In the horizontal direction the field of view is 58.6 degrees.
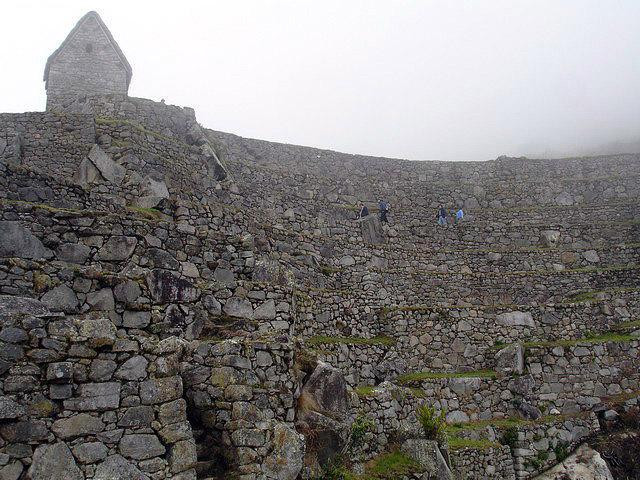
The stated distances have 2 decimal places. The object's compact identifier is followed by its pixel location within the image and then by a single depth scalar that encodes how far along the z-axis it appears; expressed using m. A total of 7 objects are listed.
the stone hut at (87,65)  25.52
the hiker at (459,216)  27.36
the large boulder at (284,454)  7.40
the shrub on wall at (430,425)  11.85
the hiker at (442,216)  27.00
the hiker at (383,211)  26.18
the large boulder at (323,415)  8.69
